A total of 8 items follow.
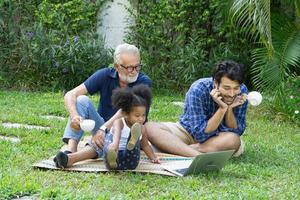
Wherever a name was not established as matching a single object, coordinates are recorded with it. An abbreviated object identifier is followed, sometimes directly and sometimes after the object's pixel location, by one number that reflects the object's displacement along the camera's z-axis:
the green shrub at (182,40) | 9.80
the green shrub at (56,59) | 9.71
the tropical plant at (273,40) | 6.76
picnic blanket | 4.52
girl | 4.46
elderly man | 4.77
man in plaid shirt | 4.91
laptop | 4.40
